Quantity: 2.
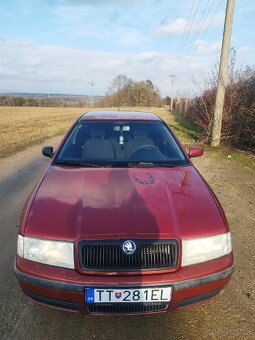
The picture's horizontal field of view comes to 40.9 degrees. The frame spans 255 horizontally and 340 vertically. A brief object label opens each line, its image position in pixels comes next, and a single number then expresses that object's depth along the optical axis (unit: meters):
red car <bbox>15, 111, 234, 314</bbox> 2.41
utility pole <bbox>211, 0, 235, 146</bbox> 12.06
